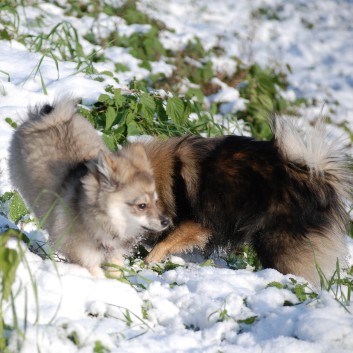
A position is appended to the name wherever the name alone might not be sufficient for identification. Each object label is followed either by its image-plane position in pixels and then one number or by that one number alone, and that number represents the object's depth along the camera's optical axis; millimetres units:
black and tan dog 8492
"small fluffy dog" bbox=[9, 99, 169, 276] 7703
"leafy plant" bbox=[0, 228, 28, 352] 5453
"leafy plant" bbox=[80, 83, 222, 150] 11469
